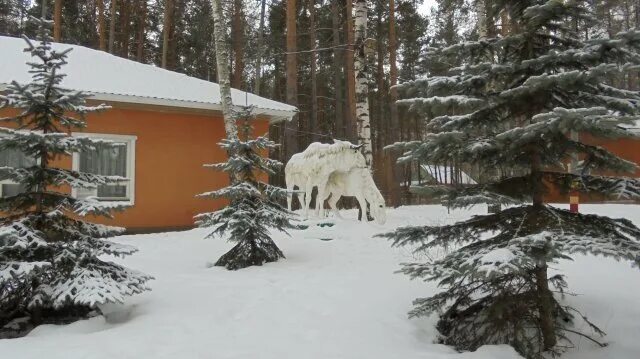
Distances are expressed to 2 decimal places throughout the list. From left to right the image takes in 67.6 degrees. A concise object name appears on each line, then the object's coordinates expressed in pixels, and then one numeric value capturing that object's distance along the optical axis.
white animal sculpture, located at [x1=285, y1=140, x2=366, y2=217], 10.30
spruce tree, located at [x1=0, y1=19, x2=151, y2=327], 4.20
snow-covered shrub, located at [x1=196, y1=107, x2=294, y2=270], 6.42
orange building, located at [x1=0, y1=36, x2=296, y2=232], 10.41
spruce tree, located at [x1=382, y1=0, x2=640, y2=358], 3.52
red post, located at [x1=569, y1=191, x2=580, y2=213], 9.04
